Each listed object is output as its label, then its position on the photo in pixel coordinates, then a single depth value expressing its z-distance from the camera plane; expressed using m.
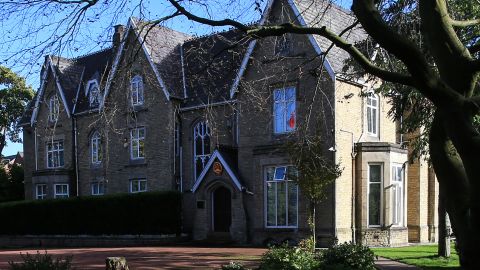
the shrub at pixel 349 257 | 11.30
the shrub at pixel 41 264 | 8.83
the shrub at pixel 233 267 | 10.61
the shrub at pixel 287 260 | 10.75
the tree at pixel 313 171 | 20.31
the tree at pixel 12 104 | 43.69
